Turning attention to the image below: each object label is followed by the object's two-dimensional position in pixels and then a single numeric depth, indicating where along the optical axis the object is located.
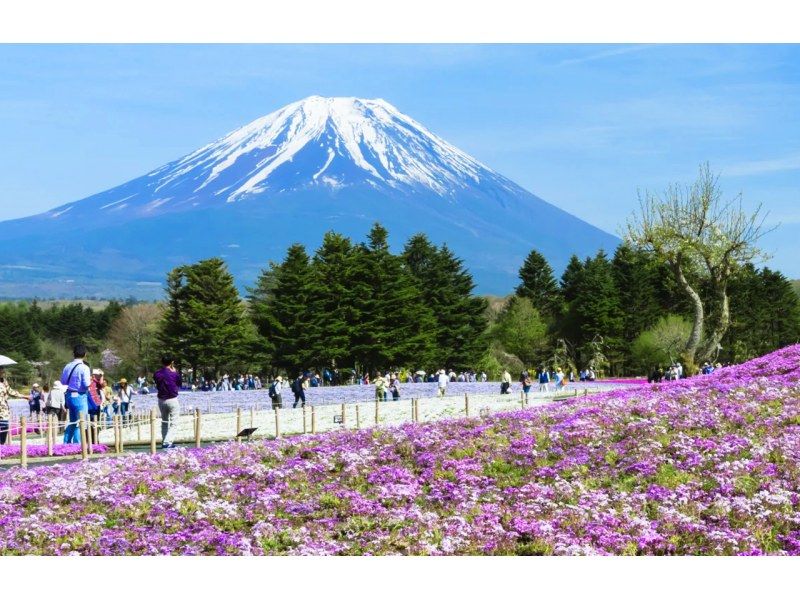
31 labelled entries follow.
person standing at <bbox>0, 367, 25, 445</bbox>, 28.33
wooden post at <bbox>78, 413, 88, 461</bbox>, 27.08
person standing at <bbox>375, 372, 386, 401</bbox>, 52.88
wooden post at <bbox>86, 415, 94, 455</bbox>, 27.96
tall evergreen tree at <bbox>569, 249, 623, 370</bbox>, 114.88
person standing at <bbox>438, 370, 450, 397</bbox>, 61.69
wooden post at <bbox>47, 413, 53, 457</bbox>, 28.79
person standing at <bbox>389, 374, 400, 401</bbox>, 58.60
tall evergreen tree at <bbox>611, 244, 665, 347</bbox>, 116.75
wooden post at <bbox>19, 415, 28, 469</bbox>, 25.00
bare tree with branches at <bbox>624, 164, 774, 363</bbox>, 54.72
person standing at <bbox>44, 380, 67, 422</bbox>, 32.47
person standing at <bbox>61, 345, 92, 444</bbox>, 27.61
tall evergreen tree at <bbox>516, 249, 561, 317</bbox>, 131.25
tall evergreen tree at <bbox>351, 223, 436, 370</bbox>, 91.19
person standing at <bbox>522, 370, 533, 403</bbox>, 54.69
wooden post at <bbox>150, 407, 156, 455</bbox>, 27.74
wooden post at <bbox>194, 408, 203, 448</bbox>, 30.86
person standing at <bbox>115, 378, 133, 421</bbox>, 47.18
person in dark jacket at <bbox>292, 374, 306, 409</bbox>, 54.53
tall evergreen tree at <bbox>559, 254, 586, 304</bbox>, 129.00
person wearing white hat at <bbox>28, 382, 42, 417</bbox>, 52.84
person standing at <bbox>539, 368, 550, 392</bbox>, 68.06
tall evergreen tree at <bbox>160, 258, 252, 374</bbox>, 101.19
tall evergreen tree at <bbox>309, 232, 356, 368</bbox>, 88.81
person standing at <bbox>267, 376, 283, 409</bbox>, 51.59
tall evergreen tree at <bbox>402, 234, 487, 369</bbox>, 106.88
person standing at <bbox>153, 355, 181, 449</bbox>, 27.72
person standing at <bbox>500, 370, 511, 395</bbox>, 60.59
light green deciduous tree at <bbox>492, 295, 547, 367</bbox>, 121.44
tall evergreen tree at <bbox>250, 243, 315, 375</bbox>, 89.31
